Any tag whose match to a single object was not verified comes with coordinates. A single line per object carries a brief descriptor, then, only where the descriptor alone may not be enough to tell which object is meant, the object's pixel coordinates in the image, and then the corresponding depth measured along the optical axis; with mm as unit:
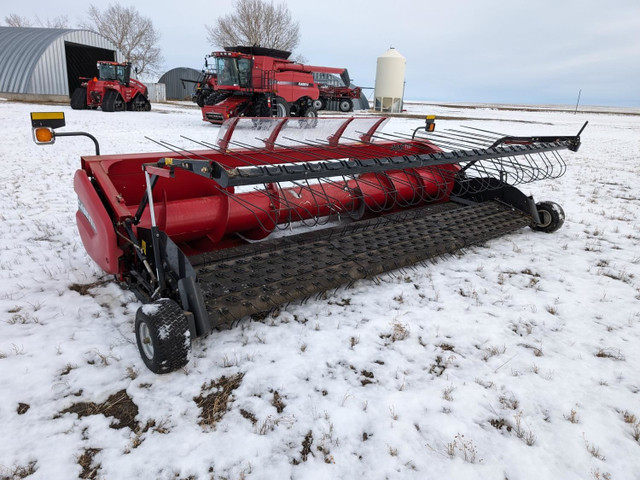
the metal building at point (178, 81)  40144
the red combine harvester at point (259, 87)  15188
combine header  2334
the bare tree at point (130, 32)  42938
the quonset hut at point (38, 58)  24516
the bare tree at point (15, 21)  60962
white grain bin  32031
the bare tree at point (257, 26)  38406
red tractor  19188
